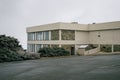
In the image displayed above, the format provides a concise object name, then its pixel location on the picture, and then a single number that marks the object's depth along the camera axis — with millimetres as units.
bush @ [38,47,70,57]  17691
